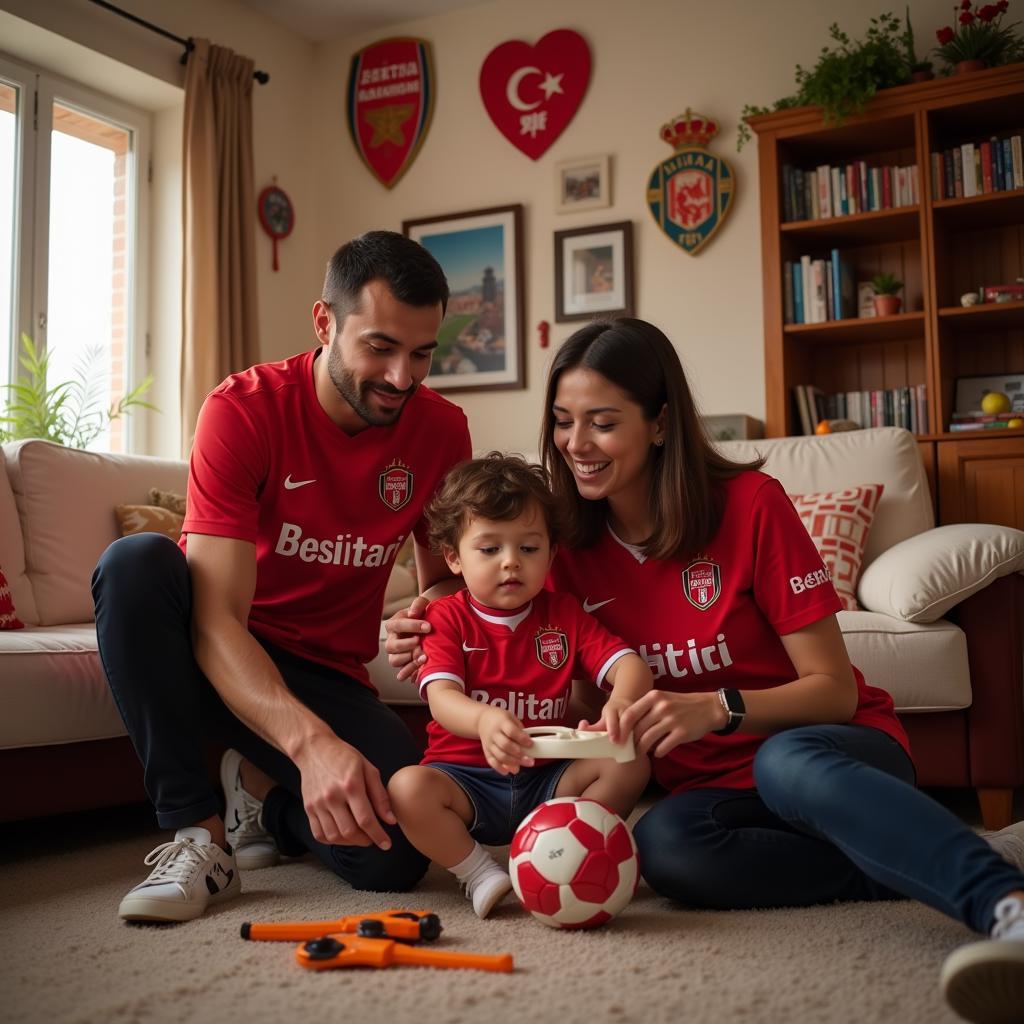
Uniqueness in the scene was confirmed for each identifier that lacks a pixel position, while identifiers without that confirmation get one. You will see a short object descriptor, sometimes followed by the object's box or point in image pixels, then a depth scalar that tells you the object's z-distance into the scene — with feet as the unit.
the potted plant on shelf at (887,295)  12.42
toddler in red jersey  5.25
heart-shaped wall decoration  14.43
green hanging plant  11.79
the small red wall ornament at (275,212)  15.30
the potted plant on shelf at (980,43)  11.57
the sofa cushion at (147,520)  9.39
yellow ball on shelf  11.82
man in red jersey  5.27
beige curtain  13.73
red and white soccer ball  4.69
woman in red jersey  4.90
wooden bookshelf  11.50
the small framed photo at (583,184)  14.26
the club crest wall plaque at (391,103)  15.48
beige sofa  6.75
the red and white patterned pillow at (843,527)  8.79
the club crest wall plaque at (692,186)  13.55
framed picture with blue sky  14.87
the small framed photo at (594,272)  14.20
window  12.73
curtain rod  12.71
